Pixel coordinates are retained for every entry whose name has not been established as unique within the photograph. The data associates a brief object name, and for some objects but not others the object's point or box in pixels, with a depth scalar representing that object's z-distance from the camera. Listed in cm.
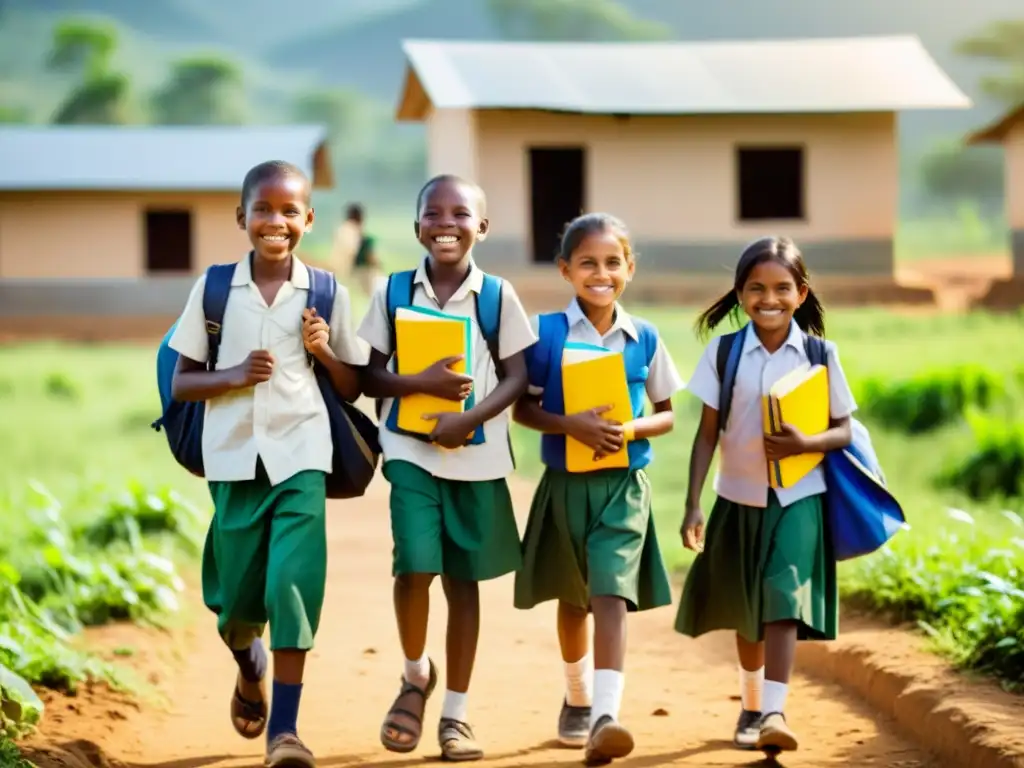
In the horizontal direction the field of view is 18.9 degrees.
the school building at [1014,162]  4261
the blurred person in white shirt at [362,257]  4256
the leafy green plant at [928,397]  2150
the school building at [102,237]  4538
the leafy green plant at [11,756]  780
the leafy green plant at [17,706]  875
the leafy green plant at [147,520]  1557
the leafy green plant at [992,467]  1746
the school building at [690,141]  4226
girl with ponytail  899
